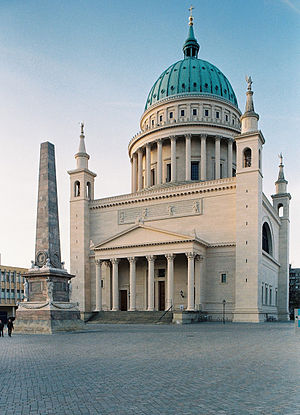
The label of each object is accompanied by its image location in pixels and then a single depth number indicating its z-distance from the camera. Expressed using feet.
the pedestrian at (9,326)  87.77
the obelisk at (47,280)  92.63
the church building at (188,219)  155.94
